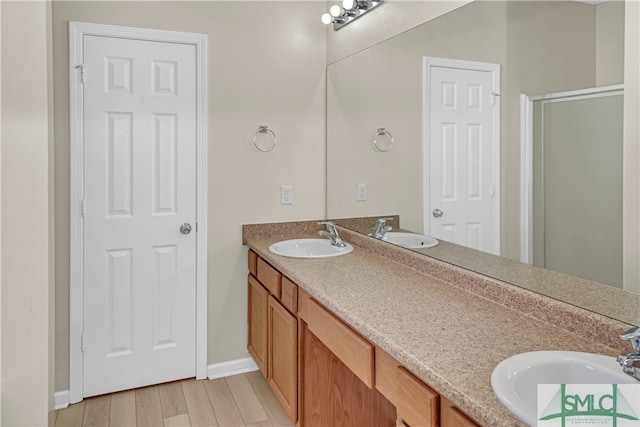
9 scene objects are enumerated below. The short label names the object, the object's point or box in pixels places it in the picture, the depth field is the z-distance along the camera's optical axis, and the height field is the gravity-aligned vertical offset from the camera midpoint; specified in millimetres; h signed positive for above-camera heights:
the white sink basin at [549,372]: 1020 -375
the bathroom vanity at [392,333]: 1156 -376
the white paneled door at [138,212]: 2529 -26
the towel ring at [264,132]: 2865 +436
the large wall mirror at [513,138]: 1357 +257
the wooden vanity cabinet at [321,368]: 1271 -589
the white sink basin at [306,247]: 2674 -232
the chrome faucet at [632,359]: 1004 -329
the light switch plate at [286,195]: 2959 +78
